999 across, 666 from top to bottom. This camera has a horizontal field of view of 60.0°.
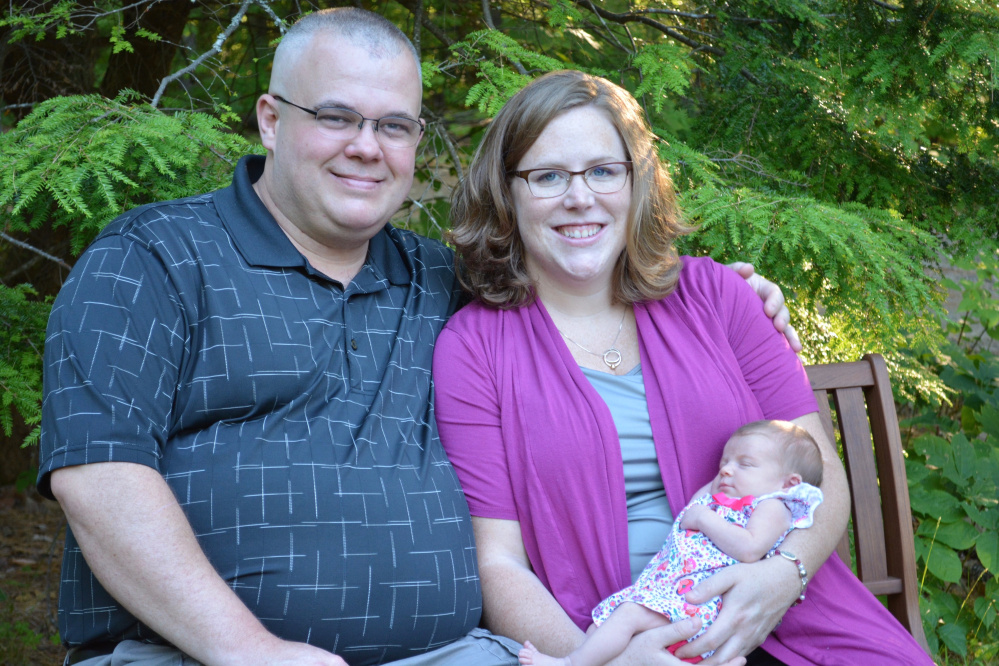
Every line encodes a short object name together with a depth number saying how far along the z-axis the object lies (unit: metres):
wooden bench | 2.68
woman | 2.24
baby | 2.07
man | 1.83
